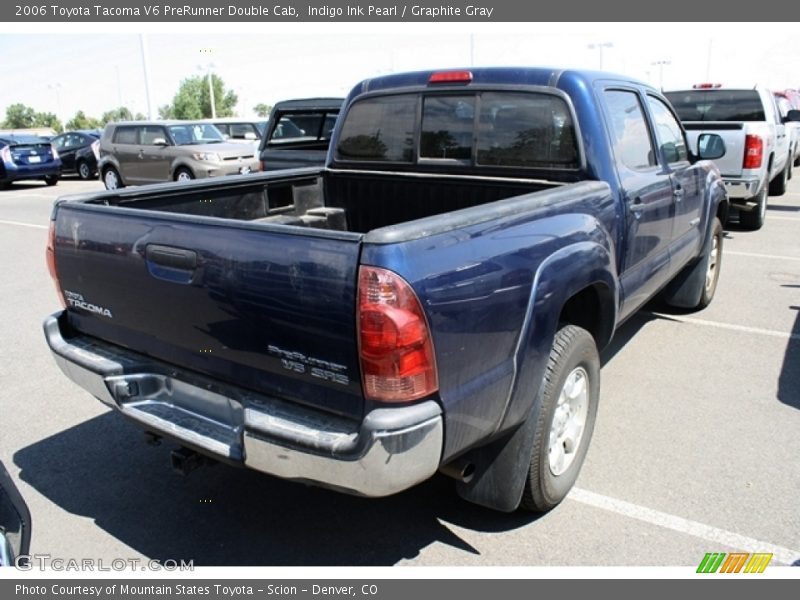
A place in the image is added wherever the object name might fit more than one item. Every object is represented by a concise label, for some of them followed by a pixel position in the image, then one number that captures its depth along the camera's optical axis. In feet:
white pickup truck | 28.78
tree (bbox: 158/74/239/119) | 282.97
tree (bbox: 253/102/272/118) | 358.66
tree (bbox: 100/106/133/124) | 317.81
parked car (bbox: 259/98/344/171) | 30.55
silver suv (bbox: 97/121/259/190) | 48.52
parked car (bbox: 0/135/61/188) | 66.13
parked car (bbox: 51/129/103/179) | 73.05
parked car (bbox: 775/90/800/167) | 48.91
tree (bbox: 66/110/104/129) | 315.58
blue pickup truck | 7.41
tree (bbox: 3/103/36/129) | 381.81
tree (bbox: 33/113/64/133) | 369.53
